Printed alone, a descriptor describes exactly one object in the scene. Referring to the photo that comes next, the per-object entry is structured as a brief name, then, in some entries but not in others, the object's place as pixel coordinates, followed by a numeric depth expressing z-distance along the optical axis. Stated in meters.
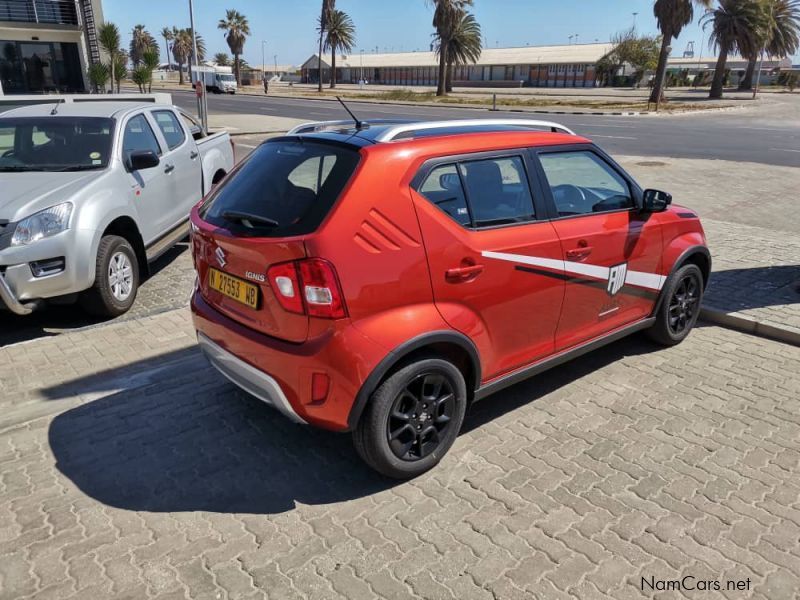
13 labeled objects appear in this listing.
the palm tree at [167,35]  108.06
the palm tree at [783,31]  60.53
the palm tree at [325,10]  73.62
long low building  83.56
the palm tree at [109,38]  28.20
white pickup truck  4.76
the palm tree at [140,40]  102.38
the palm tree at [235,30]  85.12
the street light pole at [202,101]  18.31
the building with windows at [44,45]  25.70
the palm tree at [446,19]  53.50
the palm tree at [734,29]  52.41
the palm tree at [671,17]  40.53
